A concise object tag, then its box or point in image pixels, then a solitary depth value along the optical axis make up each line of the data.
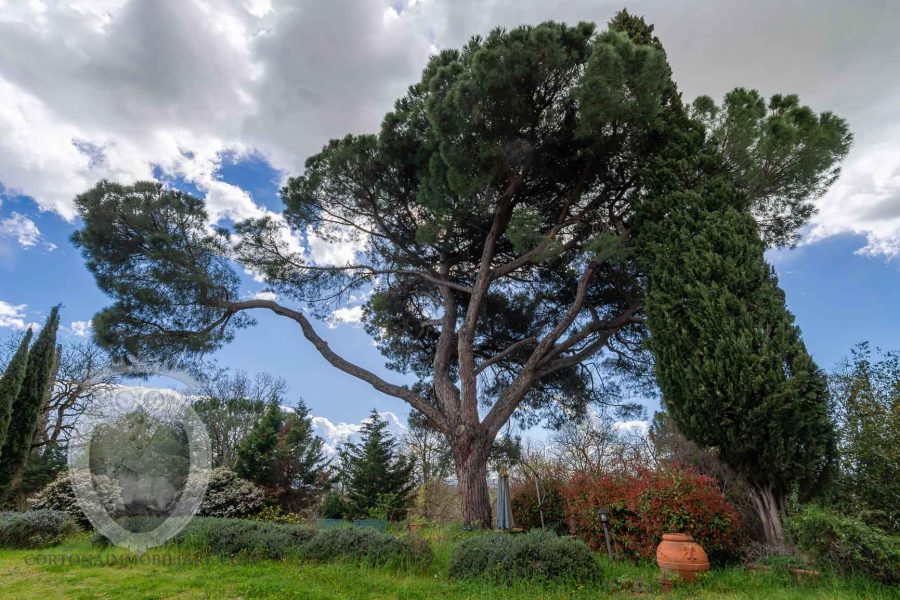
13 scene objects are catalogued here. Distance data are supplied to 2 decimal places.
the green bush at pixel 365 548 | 5.43
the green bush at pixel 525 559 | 4.57
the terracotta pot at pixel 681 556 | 4.83
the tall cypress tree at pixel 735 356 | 5.58
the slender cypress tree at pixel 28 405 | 11.41
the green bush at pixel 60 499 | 9.80
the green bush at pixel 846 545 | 3.97
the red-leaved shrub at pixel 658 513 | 5.55
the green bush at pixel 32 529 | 7.98
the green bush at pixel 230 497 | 10.73
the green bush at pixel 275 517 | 11.29
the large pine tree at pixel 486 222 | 7.70
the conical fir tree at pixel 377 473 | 13.79
